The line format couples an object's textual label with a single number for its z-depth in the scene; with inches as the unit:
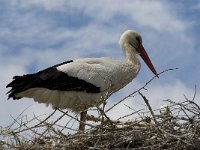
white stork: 545.3
